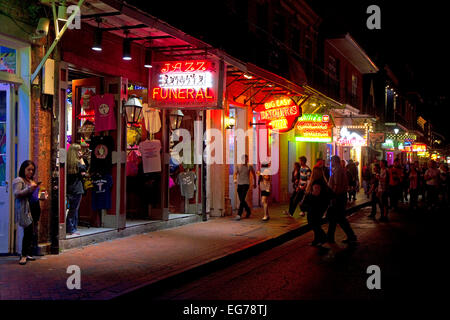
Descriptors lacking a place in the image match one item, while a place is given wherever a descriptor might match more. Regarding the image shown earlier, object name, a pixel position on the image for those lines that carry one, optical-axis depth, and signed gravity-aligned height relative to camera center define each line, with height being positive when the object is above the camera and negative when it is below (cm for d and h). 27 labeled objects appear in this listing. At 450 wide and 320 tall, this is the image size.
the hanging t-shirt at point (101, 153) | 1057 +1
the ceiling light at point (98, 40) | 916 +208
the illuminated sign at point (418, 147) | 4836 +84
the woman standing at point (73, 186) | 968 -64
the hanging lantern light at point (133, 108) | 1059 +97
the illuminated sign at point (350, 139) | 2614 +85
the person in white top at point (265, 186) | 1431 -91
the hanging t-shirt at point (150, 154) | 1178 -1
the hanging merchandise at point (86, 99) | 1095 +119
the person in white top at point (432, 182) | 1953 -104
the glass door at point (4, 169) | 851 -28
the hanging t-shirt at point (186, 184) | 1334 -80
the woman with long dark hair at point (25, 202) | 781 -77
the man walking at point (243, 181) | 1405 -75
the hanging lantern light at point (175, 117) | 1250 +92
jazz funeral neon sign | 1091 +153
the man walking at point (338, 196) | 1098 -91
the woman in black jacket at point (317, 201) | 1059 -98
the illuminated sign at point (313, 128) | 2016 +108
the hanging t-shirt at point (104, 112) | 1050 +87
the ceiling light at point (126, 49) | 1007 +212
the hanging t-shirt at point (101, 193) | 1052 -83
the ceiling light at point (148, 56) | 1156 +228
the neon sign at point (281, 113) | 1595 +133
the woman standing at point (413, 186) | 2011 -124
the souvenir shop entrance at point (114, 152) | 1055 +3
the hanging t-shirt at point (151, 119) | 1200 +83
